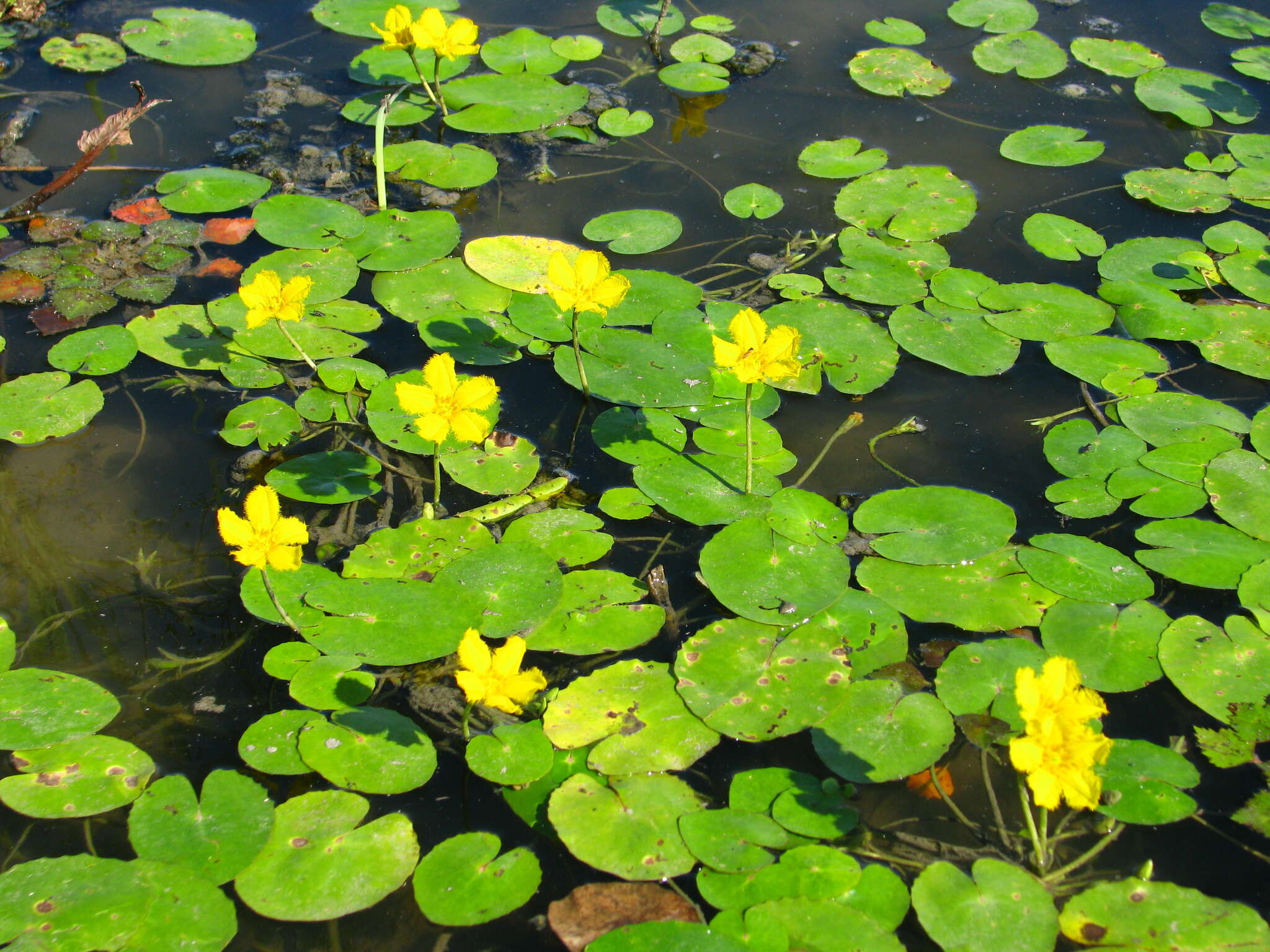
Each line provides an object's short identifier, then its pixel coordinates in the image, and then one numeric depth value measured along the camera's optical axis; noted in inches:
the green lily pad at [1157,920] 71.0
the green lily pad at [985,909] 70.7
